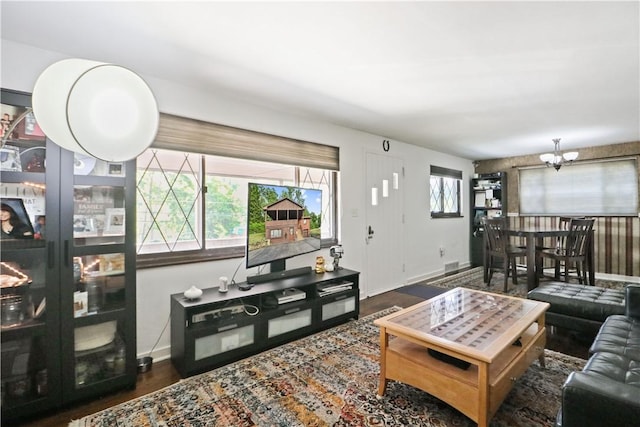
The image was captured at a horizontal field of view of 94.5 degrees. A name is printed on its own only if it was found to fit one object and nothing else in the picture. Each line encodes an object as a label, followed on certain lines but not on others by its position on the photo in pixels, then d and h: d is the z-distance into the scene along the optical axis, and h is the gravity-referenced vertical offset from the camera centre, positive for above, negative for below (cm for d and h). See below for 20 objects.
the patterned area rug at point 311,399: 166 -115
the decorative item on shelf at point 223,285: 243 -57
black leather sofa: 101 -68
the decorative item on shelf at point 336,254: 334 -45
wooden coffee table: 151 -83
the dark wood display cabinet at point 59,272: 169 -35
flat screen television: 261 -10
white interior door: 408 -14
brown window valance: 243 +69
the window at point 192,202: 246 +12
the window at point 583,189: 477 +43
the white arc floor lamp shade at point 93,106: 125 +48
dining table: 391 -56
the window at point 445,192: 547 +43
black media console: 215 -85
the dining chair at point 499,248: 425 -51
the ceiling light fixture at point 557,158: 439 +85
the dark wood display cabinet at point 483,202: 600 +25
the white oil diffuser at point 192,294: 224 -59
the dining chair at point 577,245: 400 -45
